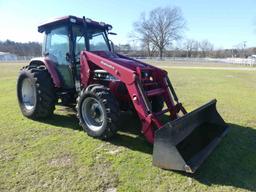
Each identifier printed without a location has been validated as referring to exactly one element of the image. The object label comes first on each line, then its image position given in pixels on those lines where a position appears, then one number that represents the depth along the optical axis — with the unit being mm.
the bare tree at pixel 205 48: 66343
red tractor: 3152
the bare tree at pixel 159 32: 47371
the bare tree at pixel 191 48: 60903
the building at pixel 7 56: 57724
